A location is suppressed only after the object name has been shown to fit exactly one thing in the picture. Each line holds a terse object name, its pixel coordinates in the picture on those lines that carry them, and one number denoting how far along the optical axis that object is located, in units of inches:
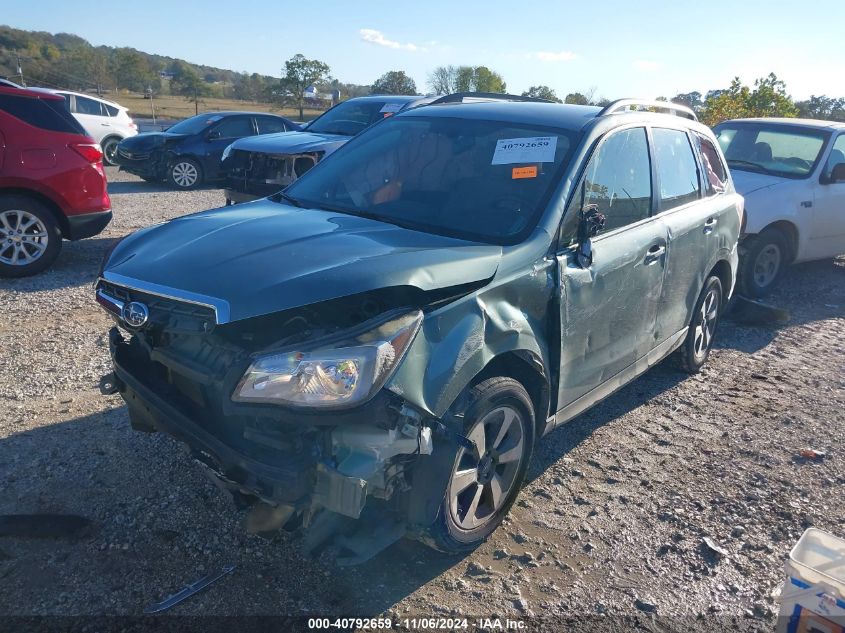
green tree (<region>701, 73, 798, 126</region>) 697.0
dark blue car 530.6
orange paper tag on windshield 140.3
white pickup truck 305.1
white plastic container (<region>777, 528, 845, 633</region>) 92.6
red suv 261.0
